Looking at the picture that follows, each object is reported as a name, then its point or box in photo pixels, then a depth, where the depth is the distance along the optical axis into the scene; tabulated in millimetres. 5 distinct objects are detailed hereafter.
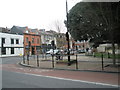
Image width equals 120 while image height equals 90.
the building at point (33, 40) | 55369
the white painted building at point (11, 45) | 44844
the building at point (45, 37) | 67844
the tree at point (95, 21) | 13906
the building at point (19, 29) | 55697
